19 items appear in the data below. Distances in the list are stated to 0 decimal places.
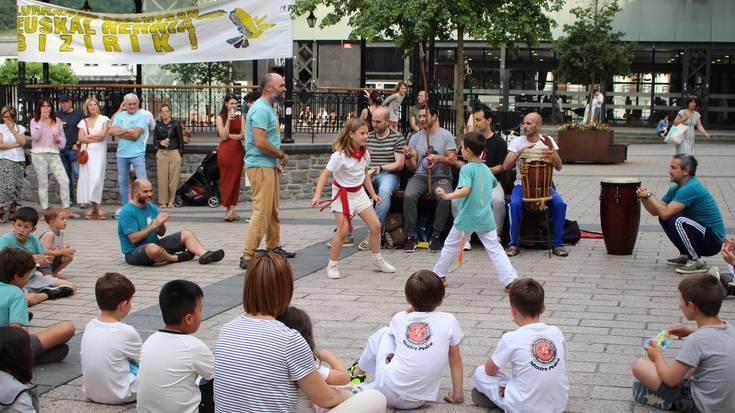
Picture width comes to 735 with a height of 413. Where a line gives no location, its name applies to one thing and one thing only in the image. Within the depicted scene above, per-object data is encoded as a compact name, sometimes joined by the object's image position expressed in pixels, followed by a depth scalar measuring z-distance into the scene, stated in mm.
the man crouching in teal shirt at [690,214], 9383
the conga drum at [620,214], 10438
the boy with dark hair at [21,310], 6043
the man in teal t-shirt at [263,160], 9609
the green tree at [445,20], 15977
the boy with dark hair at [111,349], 5508
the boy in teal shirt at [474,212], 8555
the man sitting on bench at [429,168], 10938
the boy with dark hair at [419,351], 5289
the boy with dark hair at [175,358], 4957
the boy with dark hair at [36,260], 8141
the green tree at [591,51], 30328
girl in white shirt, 9562
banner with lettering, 15406
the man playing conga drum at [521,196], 10547
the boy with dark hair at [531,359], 5062
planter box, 23656
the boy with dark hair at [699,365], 4988
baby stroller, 15578
